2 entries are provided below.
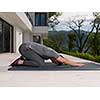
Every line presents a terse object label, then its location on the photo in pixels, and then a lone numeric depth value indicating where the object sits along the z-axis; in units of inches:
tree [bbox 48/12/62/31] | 1252.1
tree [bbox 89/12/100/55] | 1029.8
